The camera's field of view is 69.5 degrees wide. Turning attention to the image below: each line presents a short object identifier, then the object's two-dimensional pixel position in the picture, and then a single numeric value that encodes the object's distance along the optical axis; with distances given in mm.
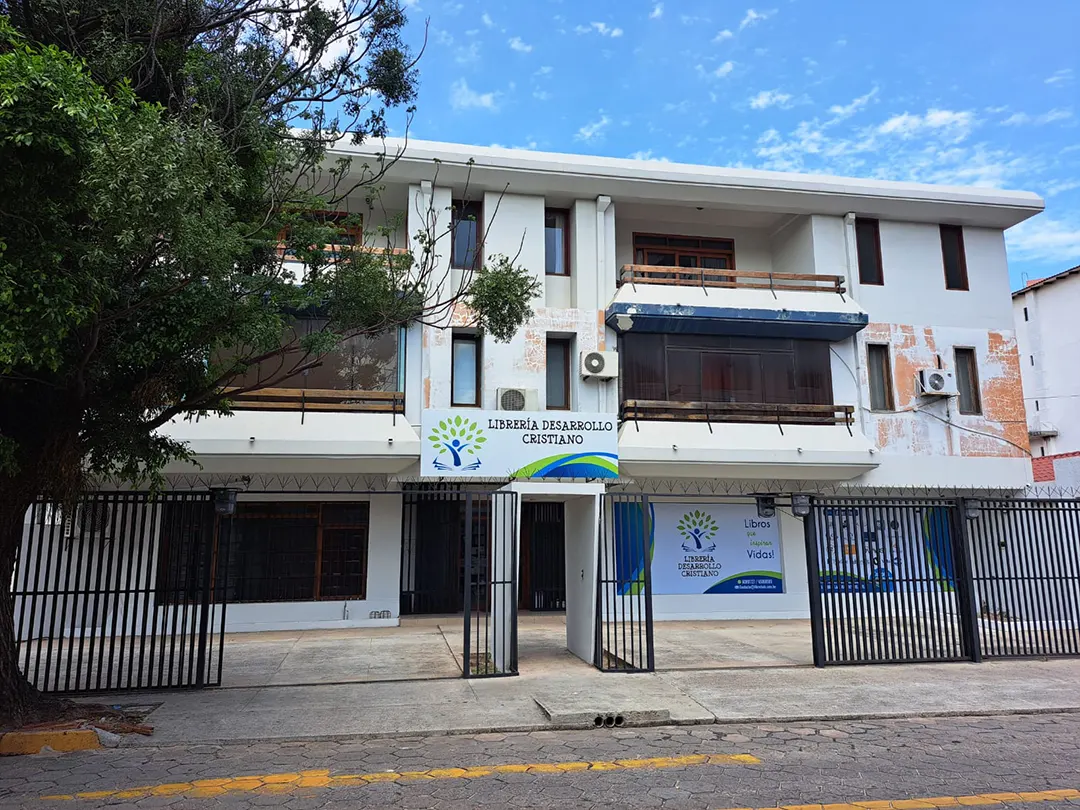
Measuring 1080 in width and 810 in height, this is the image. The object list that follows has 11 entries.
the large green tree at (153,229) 5785
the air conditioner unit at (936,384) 17219
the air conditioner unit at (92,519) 8650
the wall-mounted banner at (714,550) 16828
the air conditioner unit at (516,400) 15875
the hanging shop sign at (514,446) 14562
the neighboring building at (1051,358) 24984
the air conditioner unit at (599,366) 16125
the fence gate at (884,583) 10594
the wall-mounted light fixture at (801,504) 10477
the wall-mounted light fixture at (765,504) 11691
